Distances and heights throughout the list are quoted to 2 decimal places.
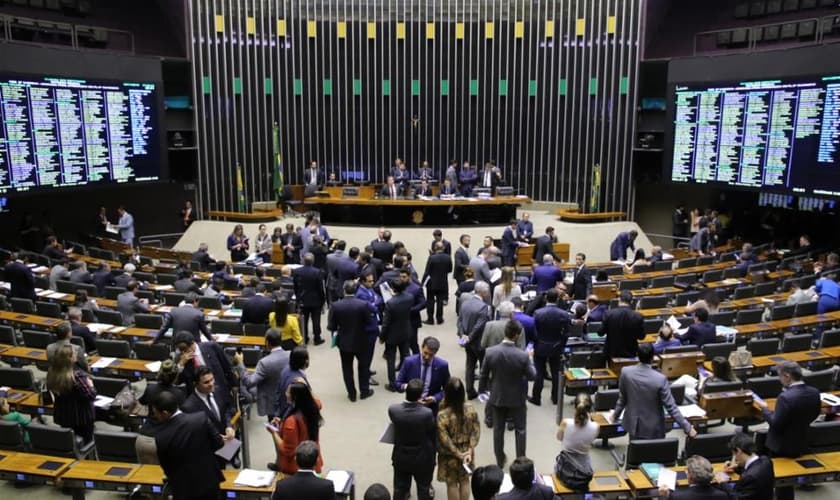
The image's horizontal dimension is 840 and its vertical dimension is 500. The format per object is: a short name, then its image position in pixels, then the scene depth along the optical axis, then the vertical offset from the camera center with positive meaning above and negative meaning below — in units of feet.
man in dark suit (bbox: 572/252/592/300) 33.50 -5.85
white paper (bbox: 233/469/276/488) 15.67 -7.31
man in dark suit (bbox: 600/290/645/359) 23.25 -5.71
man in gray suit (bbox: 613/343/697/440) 18.11 -6.24
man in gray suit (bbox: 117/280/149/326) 29.01 -6.08
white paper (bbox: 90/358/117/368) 23.62 -6.98
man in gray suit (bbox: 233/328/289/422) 19.40 -6.03
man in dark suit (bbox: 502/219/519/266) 44.75 -5.24
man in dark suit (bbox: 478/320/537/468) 19.11 -5.89
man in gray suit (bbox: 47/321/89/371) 20.33 -5.40
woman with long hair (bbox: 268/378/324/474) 15.12 -5.82
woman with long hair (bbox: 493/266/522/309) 26.66 -4.99
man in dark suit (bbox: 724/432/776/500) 14.32 -6.45
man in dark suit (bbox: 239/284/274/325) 26.66 -5.73
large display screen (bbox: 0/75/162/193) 43.37 +1.91
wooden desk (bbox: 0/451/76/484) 16.12 -7.35
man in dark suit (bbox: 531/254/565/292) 31.14 -5.12
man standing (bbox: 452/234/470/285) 34.99 -5.00
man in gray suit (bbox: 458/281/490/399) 24.21 -5.68
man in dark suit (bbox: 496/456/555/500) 12.14 -5.65
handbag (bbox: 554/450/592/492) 15.70 -7.07
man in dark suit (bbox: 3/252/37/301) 32.50 -5.63
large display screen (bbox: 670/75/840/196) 42.32 +1.97
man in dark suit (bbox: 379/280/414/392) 25.14 -5.82
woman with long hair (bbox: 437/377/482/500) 15.87 -6.09
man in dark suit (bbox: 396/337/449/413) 18.19 -5.56
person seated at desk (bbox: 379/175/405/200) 54.80 -2.24
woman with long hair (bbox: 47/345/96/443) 18.38 -6.36
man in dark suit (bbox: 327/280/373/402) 24.08 -5.69
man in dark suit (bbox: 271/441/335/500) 12.35 -5.80
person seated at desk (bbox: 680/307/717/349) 24.90 -6.07
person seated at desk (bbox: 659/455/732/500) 13.05 -6.12
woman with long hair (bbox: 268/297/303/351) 23.16 -5.50
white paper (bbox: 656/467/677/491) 15.46 -7.20
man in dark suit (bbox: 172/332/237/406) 18.13 -5.38
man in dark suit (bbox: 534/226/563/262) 40.81 -4.90
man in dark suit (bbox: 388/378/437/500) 15.53 -6.31
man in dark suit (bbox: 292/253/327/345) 30.17 -5.64
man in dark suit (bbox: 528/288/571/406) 23.90 -6.02
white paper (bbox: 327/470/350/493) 15.12 -7.12
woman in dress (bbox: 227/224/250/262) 44.21 -5.43
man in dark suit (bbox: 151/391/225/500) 13.71 -5.77
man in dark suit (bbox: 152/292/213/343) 23.15 -5.35
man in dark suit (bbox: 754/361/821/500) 17.16 -6.27
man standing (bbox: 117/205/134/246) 51.49 -4.87
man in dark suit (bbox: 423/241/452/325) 33.22 -5.62
